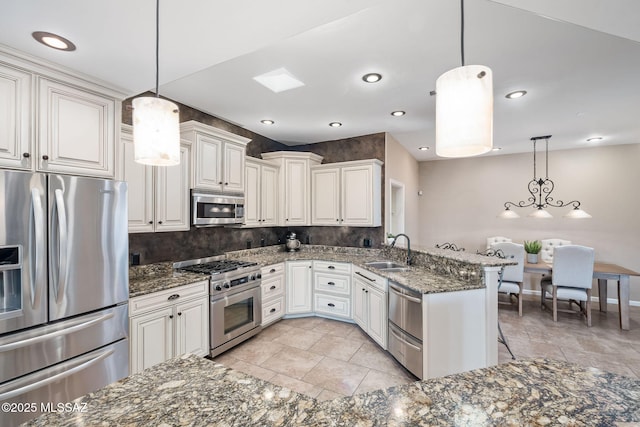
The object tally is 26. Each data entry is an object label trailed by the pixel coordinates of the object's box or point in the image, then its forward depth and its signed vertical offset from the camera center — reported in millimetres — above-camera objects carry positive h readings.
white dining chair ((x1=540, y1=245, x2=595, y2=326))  3783 -848
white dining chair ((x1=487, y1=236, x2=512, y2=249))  5449 -508
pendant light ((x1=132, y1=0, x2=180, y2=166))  1210 +383
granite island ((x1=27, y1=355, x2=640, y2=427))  747 -563
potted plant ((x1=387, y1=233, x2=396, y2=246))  4140 -358
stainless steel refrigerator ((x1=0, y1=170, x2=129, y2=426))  1524 -463
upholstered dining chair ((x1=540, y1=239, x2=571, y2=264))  5007 -606
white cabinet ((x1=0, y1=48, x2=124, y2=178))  1641 +640
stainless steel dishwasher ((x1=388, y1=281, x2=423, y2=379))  2391 -1052
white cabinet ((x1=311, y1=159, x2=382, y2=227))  4062 +323
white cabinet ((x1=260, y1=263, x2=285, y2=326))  3533 -1047
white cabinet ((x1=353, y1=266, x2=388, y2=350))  2954 -1054
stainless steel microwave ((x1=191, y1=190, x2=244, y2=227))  2967 +68
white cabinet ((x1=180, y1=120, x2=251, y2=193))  2971 +671
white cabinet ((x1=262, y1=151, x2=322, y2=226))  4340 +450
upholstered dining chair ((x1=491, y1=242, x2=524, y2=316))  4184 -899
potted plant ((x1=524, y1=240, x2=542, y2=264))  4590 -617
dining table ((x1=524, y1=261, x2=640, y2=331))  3658 -895
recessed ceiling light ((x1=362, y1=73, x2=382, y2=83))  2516 +1275
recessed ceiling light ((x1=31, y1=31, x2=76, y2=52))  1526 +1004
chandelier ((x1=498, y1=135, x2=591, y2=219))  5185 +356
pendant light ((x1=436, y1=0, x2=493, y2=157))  1002 +391
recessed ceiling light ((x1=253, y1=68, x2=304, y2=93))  2521 +1295
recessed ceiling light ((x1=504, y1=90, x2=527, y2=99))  2841 +1268
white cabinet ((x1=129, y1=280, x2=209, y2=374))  2180 -962
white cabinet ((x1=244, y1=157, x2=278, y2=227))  3844 +311
